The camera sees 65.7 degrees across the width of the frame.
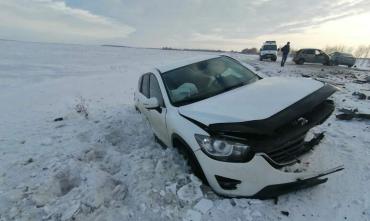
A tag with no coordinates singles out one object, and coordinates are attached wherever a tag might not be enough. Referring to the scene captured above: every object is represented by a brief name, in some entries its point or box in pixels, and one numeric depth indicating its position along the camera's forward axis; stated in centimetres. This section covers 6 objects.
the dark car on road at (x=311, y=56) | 2689
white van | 3344
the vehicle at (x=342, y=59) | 2661
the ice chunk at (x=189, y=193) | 344
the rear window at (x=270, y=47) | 3362
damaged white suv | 304
